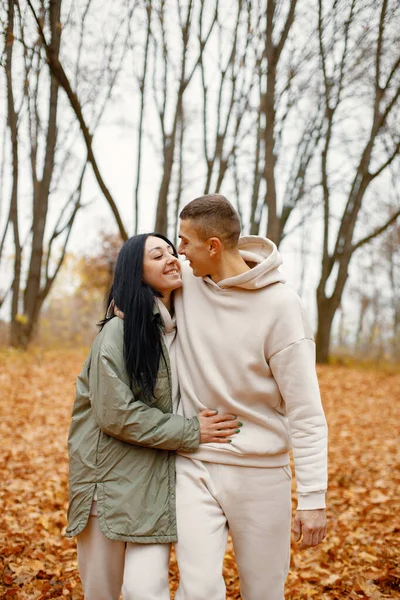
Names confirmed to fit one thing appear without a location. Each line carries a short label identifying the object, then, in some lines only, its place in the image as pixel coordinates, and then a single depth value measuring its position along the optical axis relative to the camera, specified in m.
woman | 2.63
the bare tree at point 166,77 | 10.02
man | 2.68
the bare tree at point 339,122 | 9.68
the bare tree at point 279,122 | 8.25
